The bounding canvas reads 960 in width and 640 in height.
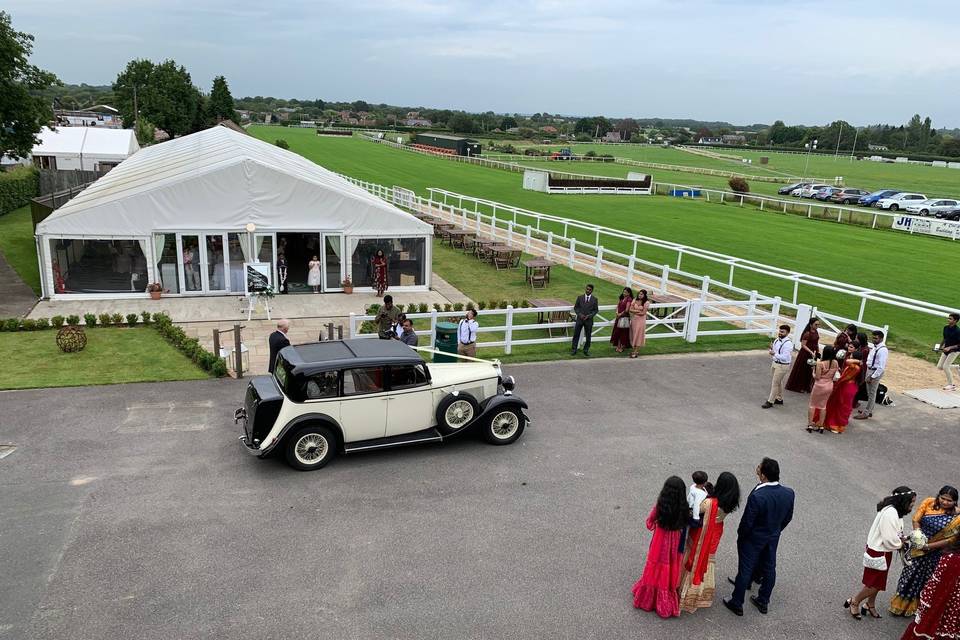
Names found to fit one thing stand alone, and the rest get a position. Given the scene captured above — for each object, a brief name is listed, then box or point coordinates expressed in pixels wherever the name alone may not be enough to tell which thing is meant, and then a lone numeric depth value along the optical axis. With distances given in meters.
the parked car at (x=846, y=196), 56.53
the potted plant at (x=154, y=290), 19.38
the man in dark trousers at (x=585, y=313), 15.03
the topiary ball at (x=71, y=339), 14.17
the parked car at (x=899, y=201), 51.41
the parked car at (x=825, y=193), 57.69
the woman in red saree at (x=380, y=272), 20.97
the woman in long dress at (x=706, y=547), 6.50
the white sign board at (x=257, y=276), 18.78
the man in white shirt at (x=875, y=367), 12.24
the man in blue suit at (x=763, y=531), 6.75
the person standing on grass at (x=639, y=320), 15.17
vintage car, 9.48
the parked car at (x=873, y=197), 54.81
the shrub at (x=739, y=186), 58.72
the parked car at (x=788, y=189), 62.06
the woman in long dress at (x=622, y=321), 15.32
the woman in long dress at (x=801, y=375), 13.66
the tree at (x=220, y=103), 112.50
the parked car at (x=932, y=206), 47.47
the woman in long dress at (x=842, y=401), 11.67
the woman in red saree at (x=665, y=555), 6.53
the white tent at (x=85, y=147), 47.72
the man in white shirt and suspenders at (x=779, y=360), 12.57
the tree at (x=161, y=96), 97.69
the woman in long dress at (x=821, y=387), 11.59
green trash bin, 14.27
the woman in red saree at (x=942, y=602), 6.25
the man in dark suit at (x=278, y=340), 11.85
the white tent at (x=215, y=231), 18.86
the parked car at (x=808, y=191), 58.97
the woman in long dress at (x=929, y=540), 6.59
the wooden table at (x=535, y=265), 22.34
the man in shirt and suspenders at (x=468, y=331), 13.68
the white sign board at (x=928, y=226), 38.34
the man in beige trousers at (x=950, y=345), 13.63
